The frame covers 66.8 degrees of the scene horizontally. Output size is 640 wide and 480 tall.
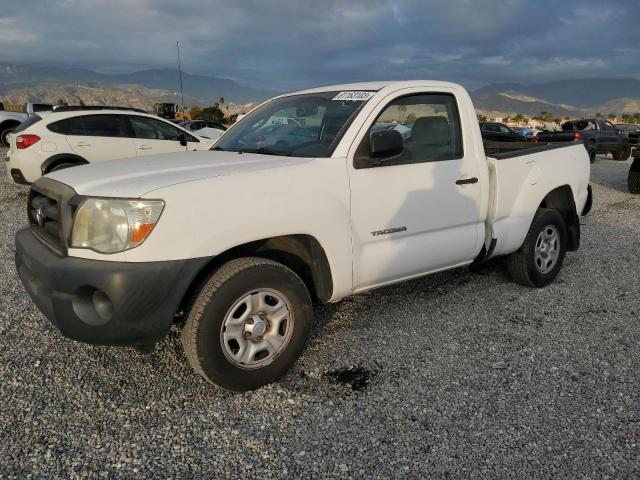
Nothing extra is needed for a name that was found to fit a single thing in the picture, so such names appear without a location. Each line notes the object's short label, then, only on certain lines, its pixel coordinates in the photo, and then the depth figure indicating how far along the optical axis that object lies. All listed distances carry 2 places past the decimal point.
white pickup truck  2.43
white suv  8.20
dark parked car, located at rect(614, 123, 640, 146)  22.06
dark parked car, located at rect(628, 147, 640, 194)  11.17
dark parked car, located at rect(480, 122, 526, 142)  21.64
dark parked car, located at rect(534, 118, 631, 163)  18.17
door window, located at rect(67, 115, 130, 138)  8.55
